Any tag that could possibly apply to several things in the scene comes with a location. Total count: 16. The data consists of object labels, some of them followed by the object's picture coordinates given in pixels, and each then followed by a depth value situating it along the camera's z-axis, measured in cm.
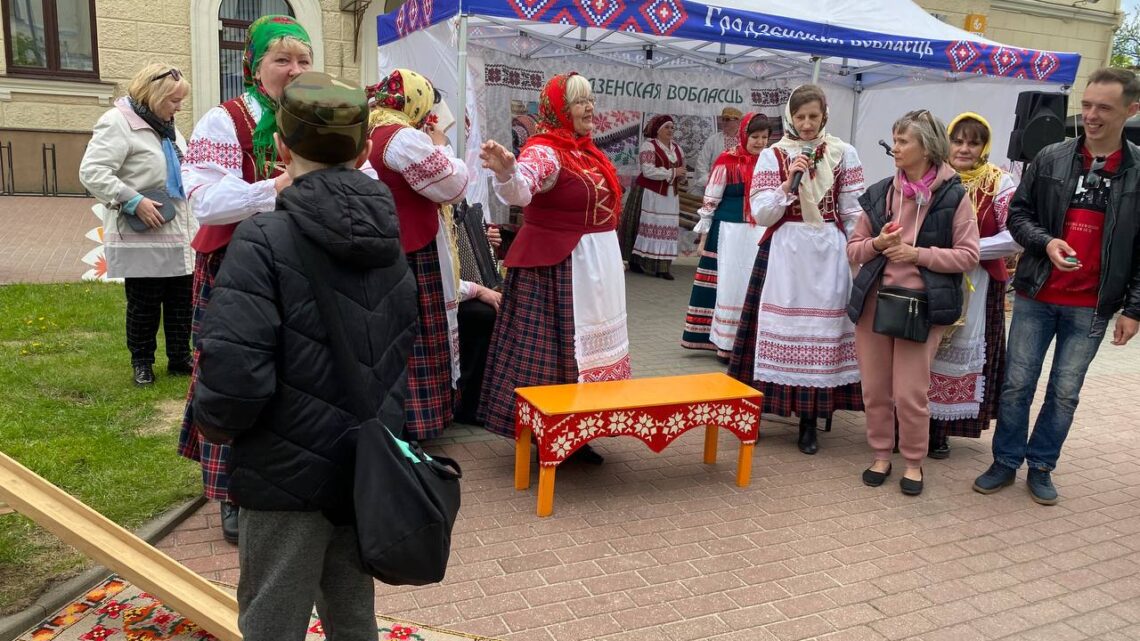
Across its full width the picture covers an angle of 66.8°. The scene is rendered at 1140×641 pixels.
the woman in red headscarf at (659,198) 1024
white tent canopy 620
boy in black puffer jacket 169
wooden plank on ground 249
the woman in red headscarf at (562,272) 389
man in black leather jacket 371
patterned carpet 267
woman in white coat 455
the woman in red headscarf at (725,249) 654
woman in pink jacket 393
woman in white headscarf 450
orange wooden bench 365
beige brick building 1251
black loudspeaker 743
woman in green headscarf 282
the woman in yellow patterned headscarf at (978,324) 435
